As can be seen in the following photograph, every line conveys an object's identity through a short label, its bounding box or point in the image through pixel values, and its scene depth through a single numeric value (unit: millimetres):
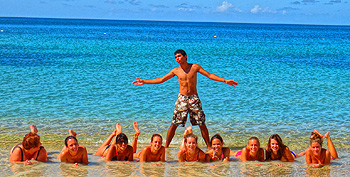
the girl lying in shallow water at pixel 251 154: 7016
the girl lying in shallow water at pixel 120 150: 6828
